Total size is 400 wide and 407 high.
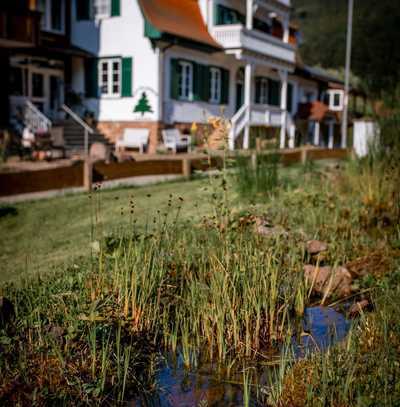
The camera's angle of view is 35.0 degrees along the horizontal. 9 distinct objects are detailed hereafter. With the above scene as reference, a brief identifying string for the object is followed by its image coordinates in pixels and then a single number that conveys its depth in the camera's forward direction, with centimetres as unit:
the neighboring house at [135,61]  2209
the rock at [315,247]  637
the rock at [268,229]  609
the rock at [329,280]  559
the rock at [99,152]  1727
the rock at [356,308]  501
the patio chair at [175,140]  2175
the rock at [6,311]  422
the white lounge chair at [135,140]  2207
